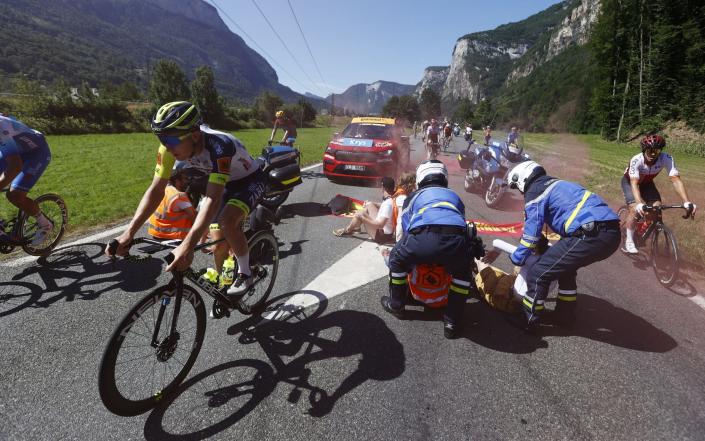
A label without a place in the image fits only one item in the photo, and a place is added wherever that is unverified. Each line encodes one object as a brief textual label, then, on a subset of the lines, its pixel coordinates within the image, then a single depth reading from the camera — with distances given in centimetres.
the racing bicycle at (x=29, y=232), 413
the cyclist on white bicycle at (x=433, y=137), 1620
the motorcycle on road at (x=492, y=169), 844
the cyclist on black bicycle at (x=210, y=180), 236
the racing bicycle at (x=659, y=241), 444
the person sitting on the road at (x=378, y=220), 525
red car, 965
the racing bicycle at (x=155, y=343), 215
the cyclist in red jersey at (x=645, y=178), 503
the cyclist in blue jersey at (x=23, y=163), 394
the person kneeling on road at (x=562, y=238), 302
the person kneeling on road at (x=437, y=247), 301
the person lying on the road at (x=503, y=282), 352
